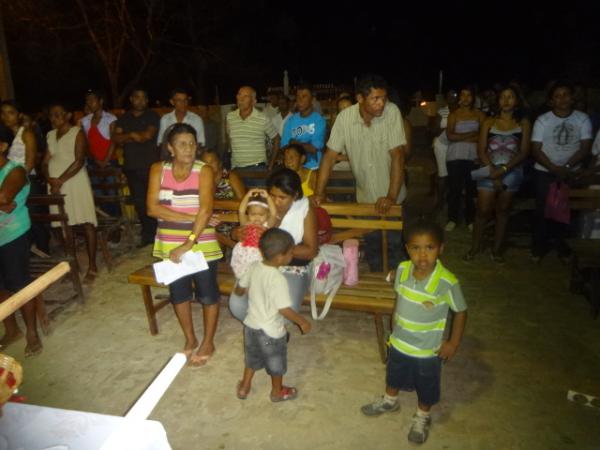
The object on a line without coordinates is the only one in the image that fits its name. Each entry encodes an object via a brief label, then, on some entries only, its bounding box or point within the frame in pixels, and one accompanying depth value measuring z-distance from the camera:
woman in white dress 5.74
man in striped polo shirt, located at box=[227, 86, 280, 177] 6.51
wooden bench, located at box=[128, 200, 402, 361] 3.80
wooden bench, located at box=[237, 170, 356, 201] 5.99
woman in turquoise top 4.01
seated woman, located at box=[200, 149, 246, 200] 4.83
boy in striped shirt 2.89
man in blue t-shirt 6.23
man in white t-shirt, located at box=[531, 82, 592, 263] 5.33
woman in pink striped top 3.68
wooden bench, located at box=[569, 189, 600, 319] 4.38
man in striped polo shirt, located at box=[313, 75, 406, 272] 4.26
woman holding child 3.75
